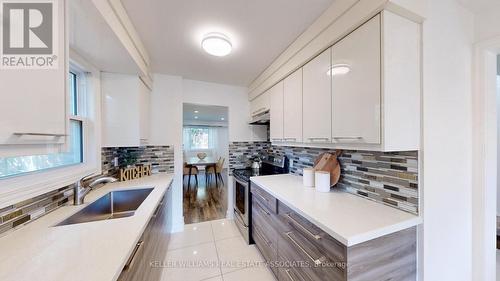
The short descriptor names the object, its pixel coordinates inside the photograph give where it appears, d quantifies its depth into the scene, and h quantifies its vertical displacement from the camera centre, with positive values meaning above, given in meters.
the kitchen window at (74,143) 1.08 -0.02
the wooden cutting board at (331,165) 1.59 -0.25
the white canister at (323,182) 1.52 -0.38
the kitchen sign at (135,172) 2.05 -0.42
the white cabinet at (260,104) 2.40 +0.55
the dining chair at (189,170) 5.15 -0.92
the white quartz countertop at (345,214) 0.88 -0.47
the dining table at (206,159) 5.49 -0.85
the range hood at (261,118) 2.59 +0.34
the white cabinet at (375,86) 0.96 +0.33
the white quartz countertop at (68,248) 0.64 -0.50
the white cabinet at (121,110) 1.79 +0.33
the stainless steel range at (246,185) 2.20 -0.65
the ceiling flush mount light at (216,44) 1.50 +0.88
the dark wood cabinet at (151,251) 0.86 -0.74
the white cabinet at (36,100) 0.64 +0.17
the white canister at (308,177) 1.67 -0.38
